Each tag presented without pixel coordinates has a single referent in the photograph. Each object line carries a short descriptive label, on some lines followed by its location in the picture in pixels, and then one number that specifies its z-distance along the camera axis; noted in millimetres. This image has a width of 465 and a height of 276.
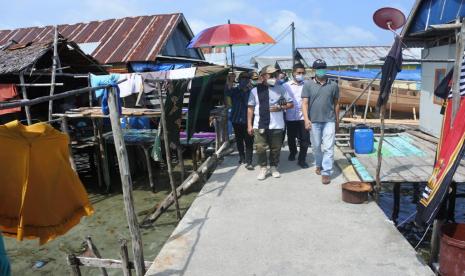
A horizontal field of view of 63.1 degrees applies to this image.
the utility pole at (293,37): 27245
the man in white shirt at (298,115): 7332
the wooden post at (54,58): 8938
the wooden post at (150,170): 9359
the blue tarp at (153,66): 13801
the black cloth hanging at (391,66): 5367
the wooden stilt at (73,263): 4750
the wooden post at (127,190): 4105
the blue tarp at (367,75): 22238
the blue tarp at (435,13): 8430
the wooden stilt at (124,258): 4328
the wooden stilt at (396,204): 7597
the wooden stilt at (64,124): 8688
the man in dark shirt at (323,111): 6113
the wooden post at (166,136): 6121
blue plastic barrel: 8117
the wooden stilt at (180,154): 6929
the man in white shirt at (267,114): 6508
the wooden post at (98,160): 10078
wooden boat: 18922
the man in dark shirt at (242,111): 7289
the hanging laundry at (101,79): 9586
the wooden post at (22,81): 9061
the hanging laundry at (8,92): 9758
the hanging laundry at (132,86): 10656
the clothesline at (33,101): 2628
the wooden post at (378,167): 5812
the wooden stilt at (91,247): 5149
